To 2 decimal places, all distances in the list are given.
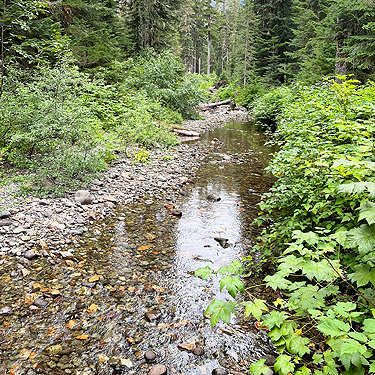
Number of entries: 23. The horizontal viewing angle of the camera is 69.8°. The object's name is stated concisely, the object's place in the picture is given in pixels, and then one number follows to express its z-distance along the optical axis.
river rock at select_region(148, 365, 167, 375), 2.65
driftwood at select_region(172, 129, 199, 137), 14.75
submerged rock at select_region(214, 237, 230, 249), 5.13
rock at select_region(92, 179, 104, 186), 7.08
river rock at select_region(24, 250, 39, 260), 4.23
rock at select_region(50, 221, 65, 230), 5.05
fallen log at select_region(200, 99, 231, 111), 27.33
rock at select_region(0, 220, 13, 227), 4.77
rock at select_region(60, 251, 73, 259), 4.40
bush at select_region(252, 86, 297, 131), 15.17
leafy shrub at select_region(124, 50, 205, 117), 16.23
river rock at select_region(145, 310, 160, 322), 3.35
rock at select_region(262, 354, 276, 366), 2.79
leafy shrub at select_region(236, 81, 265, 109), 26.29
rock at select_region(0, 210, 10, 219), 4.95
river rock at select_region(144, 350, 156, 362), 2.82
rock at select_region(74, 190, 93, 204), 6.09
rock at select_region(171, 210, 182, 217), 6.31
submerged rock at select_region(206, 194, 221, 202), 7.18
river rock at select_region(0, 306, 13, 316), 3.22
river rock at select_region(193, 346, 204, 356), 2.91
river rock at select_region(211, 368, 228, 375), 2.68
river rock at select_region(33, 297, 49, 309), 3.40
